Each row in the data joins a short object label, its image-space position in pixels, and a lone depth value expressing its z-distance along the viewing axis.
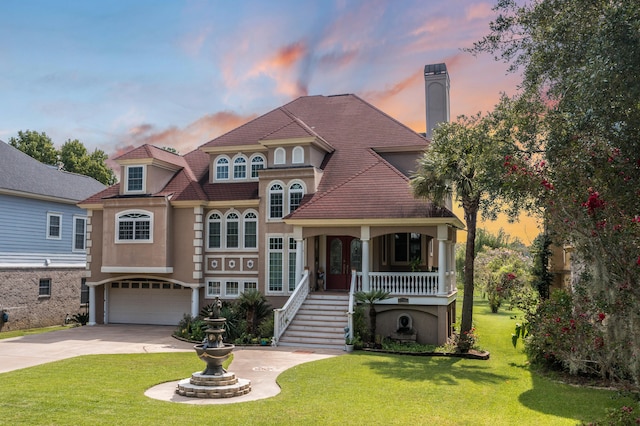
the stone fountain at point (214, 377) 13.66
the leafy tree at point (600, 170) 8.80
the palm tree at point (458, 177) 19.19
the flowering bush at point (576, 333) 9.70
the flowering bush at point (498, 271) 33.56
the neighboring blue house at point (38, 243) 27.89
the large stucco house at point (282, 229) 22.72
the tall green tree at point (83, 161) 52.00
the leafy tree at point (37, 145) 50.50
